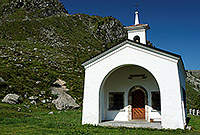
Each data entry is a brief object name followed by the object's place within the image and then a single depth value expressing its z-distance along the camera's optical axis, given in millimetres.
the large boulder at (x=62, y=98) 19197
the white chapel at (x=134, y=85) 8914
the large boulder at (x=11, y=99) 16562
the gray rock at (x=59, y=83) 23684
